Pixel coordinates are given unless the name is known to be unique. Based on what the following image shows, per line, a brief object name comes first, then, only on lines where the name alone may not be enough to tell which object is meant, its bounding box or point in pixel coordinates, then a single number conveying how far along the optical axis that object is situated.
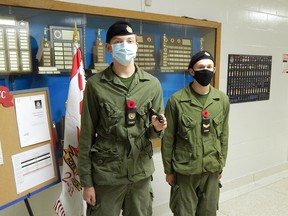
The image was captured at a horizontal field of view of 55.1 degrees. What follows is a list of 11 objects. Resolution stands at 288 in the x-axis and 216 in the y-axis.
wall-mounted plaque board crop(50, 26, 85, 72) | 1.88
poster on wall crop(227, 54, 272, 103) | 2.94
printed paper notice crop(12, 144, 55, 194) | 1.45
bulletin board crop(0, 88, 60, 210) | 1.40
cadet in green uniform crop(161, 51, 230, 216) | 1.79
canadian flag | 1.69
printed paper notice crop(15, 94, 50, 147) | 1.47
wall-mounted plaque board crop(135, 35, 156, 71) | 2.30
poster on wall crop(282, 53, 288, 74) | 3.44
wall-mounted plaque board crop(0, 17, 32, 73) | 1.67
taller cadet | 1.45
